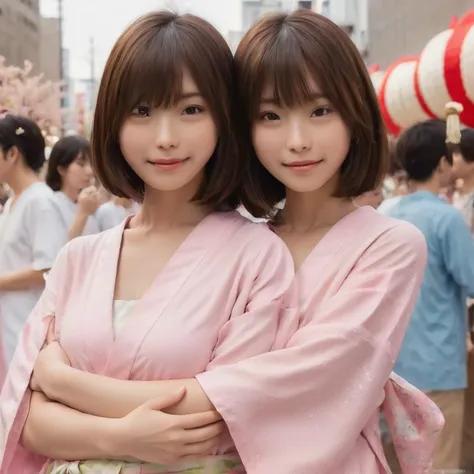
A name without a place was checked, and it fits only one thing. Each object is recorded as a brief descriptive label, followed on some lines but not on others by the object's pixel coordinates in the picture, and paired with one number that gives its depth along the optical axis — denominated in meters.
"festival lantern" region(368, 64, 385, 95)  6.20
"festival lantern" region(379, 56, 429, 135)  5.30
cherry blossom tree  5.59
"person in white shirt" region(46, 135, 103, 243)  3.94
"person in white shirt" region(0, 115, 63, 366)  2.90
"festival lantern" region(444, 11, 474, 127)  4.10
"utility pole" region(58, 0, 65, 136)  10.14
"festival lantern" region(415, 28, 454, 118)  4.46
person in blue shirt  2.93
